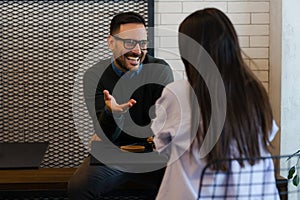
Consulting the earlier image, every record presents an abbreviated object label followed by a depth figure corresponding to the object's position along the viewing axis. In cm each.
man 311
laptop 261
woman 203
